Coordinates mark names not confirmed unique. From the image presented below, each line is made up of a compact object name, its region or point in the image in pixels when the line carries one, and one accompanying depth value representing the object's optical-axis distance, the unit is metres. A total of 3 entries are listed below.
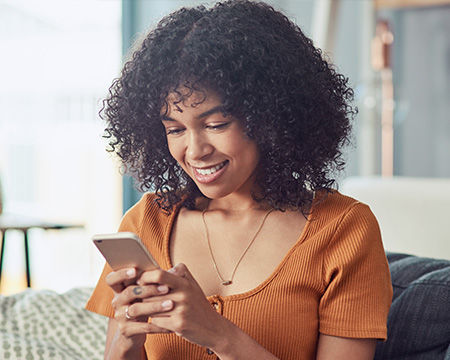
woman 1.12
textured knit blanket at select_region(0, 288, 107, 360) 1.52
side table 3.07
